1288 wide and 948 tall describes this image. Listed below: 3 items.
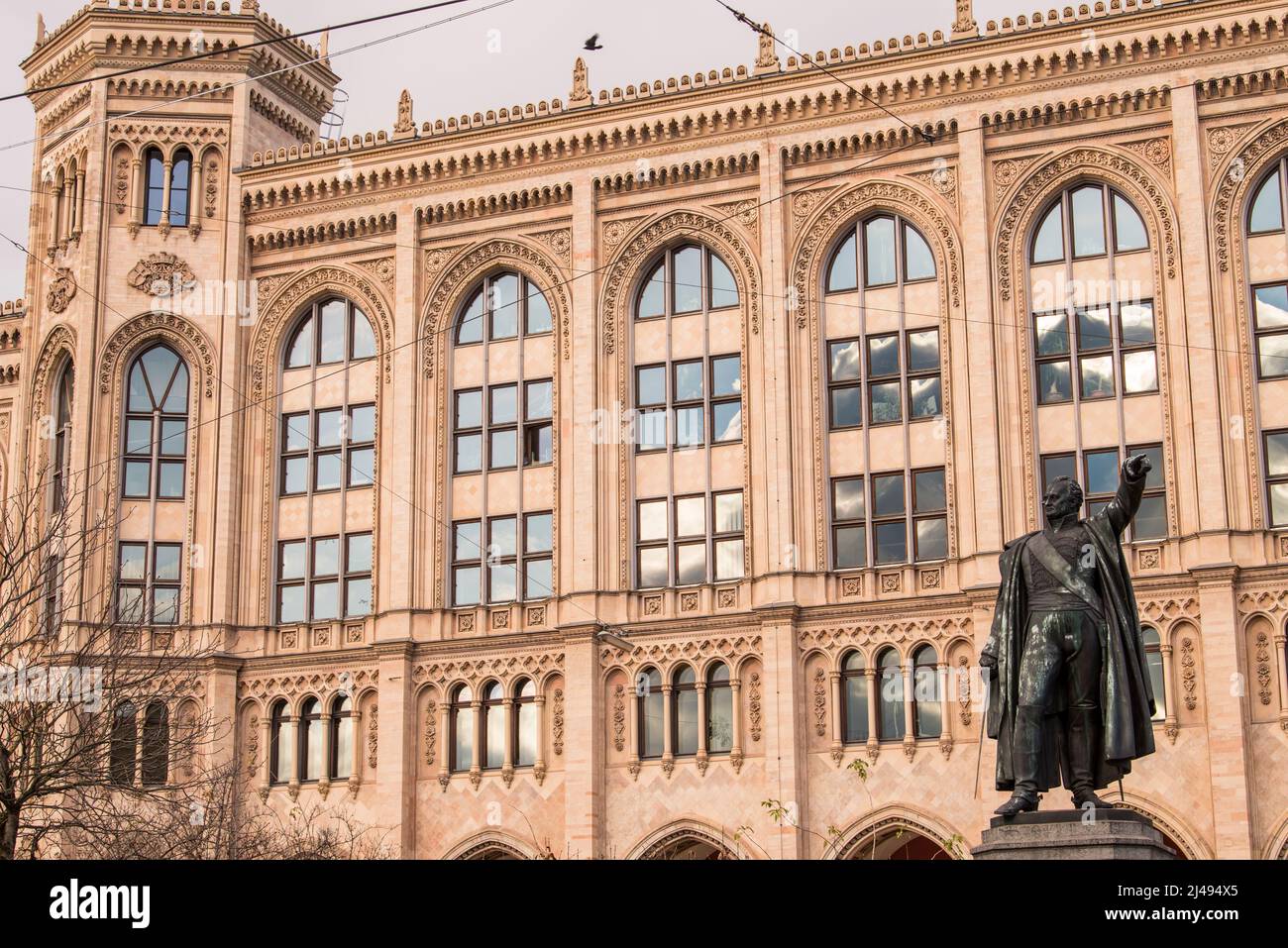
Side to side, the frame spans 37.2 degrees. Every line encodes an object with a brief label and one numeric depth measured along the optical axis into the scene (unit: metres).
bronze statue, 15.52
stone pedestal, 14.49
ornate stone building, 38.16
